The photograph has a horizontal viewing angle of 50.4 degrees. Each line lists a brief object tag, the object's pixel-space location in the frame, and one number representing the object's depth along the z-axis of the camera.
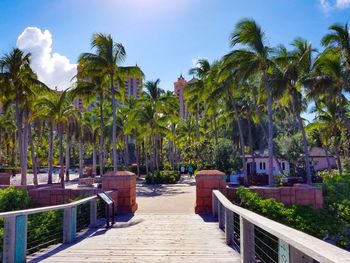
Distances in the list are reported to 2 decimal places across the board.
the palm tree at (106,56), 25.62
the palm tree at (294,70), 22.93
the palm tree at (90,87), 28.43
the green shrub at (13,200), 12.91
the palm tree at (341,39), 22.59
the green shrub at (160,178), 31.92
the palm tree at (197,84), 36.56
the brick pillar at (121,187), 13.08
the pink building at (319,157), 48.83
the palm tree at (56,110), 26.53
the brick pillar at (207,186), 12.80
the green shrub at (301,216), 11.20
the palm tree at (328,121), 35.36
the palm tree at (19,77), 23.81
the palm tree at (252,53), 20.56
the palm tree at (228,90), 22.39
